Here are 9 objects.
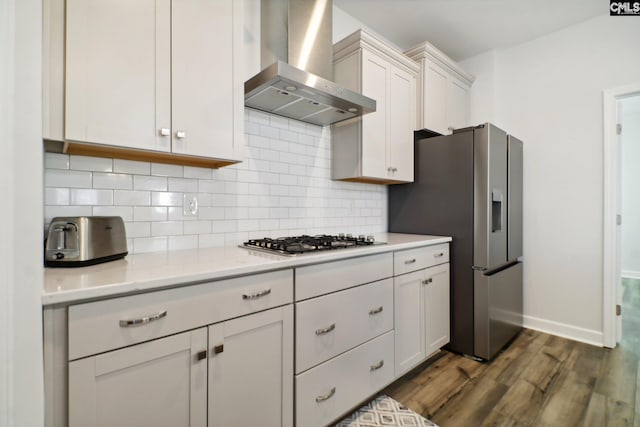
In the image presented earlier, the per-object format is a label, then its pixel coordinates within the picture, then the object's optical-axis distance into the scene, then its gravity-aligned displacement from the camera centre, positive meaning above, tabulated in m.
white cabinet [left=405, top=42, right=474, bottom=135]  2.74 +1.19
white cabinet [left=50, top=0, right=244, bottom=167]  1.15 +0.58
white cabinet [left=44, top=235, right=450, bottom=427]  0.89 -0.51
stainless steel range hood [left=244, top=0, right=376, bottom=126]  1.75 +0.99
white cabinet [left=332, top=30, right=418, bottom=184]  2.30 +0.79
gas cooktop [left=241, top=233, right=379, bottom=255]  1.54 -0.17
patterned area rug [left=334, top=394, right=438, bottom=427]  1.65 -1.14
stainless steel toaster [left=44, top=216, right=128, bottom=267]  1.13 -0.11
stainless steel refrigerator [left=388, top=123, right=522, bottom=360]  2.34 -0.05
